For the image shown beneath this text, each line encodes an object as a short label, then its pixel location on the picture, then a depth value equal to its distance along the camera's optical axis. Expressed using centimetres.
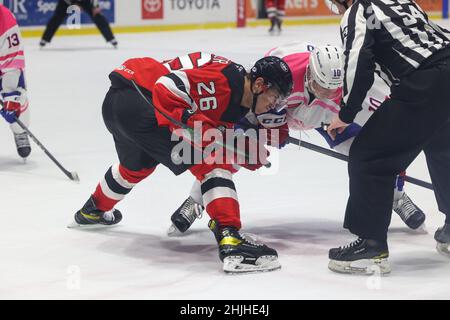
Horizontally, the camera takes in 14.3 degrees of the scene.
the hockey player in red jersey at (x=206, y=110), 634
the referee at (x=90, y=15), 2121
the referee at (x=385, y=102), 605
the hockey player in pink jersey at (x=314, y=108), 662
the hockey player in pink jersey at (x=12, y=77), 1001
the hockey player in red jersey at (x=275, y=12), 2637
